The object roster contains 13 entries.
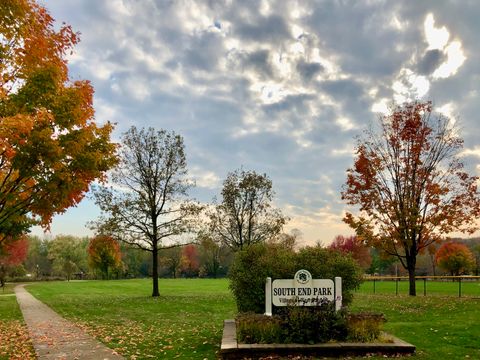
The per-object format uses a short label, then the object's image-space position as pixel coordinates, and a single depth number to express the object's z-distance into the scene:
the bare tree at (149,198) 25.66
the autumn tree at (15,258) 61.07
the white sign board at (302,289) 9.84
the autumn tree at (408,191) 20.77
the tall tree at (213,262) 83.06
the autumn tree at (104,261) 69.82
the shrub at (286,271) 11.29
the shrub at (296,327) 8.71
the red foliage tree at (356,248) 65.75
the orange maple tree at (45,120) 8.48
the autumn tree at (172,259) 84.94
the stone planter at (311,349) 8.23
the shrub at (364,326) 8.94
